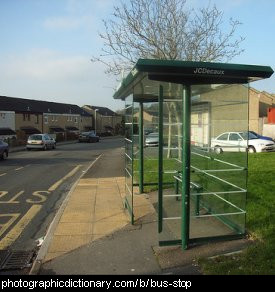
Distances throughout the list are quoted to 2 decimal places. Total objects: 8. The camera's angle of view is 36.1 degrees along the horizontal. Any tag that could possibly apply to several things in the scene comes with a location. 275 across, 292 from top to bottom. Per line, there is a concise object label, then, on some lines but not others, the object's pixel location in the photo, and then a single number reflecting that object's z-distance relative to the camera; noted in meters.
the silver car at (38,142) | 36.91
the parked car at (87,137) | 57.31
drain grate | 5.91
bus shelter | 5.99
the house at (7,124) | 48.12
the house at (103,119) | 96.06
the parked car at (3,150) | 25.09
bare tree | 20.80
